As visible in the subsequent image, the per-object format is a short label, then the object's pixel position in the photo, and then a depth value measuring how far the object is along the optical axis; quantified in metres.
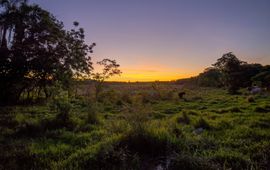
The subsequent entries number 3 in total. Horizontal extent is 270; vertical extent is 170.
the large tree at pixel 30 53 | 9.90
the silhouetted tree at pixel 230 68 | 25.62
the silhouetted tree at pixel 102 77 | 10.63
